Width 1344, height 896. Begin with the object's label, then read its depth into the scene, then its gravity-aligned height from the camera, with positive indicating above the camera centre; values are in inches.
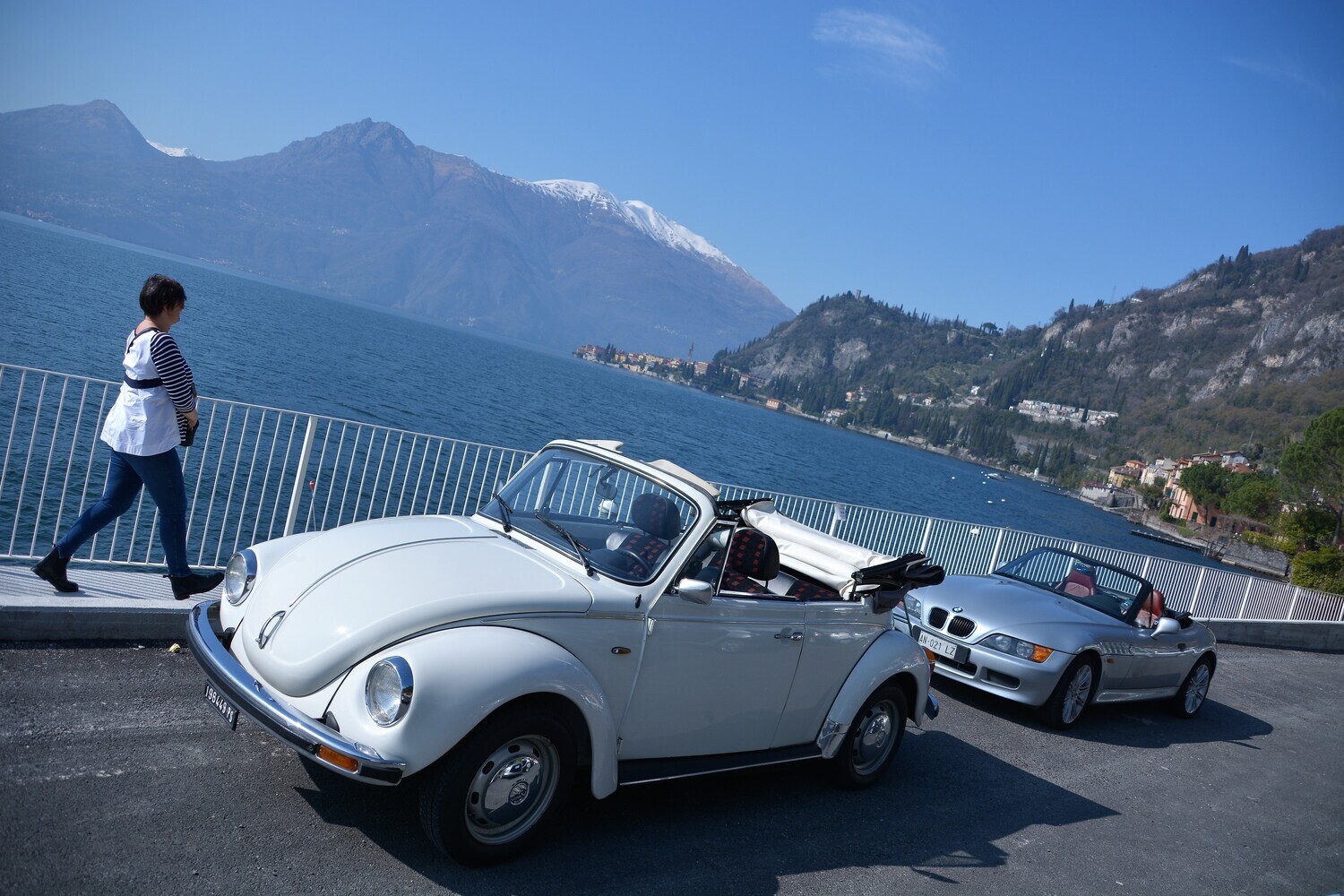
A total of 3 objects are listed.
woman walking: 204.5 -37.1
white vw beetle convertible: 137.1 -50.2
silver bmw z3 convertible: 311.3 -55.2
